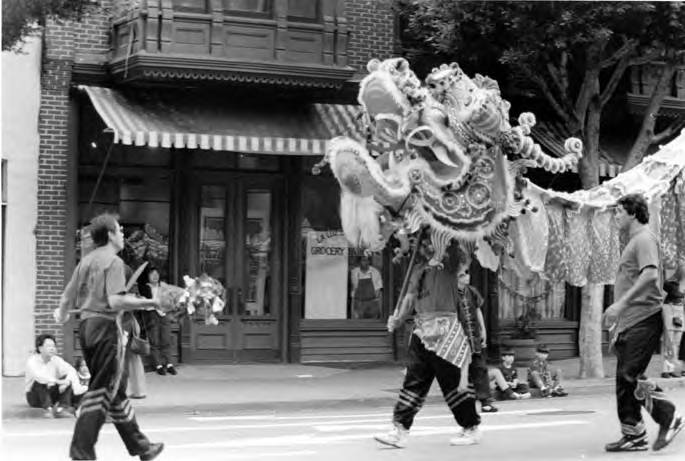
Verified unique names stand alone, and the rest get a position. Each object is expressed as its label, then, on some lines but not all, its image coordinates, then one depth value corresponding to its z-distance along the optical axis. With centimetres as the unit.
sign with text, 1992
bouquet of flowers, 990
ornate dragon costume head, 967
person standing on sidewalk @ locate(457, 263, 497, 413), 1029
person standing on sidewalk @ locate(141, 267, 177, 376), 1766
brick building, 1762
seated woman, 1395
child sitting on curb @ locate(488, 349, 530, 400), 1568
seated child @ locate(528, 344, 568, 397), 1636
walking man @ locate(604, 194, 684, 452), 966
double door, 1900
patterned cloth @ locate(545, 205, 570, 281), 1052
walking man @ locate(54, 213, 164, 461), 866
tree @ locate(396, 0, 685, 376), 1690
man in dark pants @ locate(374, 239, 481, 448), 980
